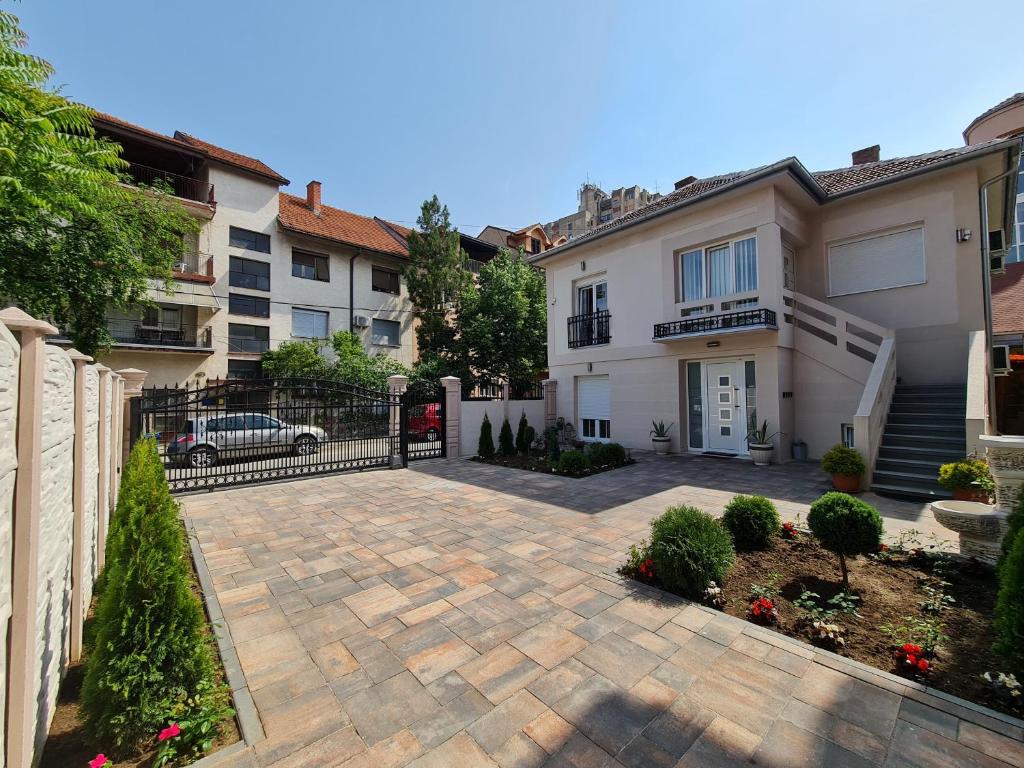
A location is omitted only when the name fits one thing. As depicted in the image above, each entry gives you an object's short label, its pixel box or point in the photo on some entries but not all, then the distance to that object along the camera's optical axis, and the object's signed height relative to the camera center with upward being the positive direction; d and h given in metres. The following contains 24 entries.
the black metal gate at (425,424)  11.12 -0.80
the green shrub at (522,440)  11.62 -1.26
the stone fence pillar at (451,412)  11.10 -0.45
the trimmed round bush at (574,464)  8.77 -1.45
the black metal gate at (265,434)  7.92 -0.87
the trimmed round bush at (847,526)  3.55 -1.14
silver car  8.57 -0.94
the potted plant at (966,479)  5.43 -1.15
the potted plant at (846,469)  6.65 -1.21
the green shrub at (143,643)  2.00 -1.21
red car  11.46 -0.75
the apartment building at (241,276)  17.20 +5.62
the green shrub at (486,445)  10.97 -1.30
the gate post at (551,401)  13.66 -0.24
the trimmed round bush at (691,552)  3.54 -1.36
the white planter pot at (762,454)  8.98 -1.30
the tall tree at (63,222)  4.63 +2.78
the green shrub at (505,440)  11.14 -1.21
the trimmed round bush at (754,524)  4.37 -1.36
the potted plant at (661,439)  10.77 -1.16
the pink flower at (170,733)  1.97 -1.55
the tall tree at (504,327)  18.77 +2.96
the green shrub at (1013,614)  2.15 -1.14
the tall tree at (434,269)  21.69 +6.47
